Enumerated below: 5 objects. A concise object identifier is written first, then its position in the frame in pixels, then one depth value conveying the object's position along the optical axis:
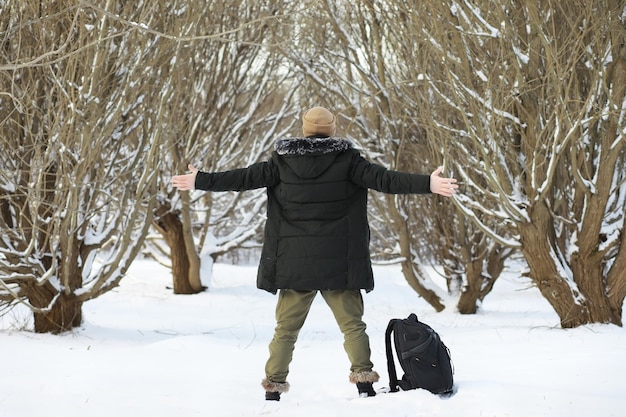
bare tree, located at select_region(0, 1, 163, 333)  11.35
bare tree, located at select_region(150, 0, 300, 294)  21.37
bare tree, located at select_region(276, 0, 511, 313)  17.86
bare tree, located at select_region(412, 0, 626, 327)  11.48
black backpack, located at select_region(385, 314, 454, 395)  6.96
